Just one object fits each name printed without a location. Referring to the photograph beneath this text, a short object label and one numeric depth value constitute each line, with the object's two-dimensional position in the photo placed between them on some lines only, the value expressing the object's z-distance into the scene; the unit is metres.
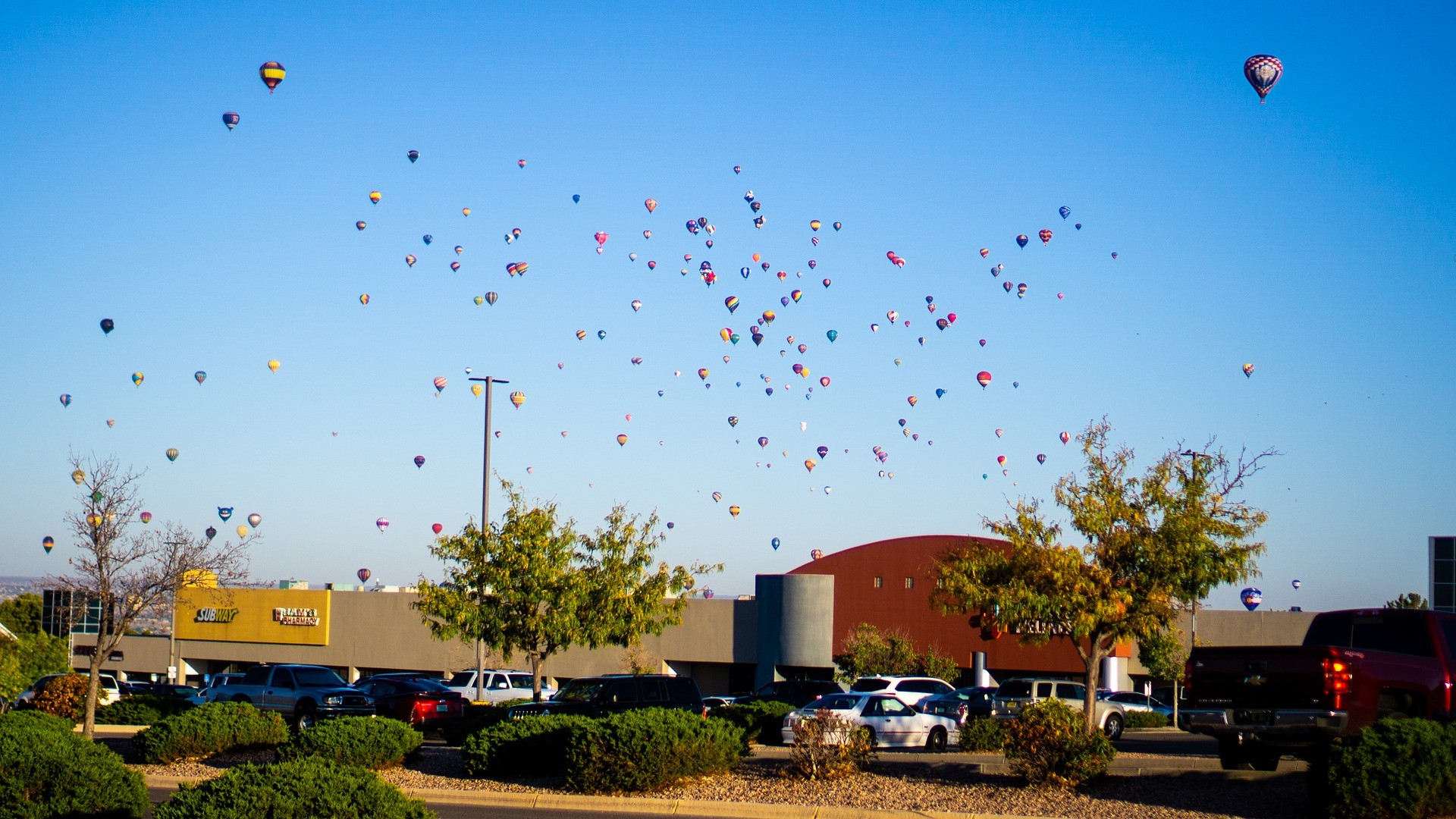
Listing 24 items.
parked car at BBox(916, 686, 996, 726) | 32.03
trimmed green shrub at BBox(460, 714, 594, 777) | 20.28
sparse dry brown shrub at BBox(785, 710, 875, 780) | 18.75
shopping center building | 57.09
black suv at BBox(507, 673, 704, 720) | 25.23
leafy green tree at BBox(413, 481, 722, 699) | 30.94
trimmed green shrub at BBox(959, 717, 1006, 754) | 26.97
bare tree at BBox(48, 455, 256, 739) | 27.81
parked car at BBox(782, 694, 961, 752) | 29.22
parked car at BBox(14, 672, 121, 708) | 37.59
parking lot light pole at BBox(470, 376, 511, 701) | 35.78
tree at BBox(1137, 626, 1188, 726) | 45.99
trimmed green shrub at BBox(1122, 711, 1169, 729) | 45.44
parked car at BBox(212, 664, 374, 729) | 32.25
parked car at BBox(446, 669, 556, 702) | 40.50
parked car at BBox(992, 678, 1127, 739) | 34.34
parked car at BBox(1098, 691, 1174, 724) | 46.09
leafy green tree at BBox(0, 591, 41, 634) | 93.62
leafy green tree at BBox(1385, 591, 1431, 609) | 82.53
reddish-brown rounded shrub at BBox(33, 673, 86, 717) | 34.50
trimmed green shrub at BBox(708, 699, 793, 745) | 26.92
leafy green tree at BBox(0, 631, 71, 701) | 47.69
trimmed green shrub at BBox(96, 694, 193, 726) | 34.06
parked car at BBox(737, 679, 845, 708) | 37.09
